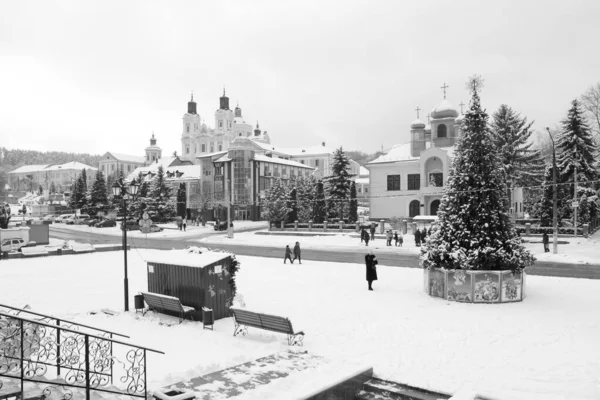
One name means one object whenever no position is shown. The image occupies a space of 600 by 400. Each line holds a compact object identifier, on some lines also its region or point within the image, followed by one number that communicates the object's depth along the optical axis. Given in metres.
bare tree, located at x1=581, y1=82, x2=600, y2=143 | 43.53
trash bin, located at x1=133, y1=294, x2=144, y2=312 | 15.53
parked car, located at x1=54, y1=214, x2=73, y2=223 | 79.38
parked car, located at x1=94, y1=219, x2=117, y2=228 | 66.25
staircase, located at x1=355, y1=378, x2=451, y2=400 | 8.73
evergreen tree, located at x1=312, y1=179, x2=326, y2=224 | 56.97
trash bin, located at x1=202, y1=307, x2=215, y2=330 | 13.43
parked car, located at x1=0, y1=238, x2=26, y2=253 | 34.38
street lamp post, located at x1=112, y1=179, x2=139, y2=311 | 17.50
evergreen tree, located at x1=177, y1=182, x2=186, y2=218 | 82.75
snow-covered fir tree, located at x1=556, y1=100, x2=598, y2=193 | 42.28
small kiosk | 14.41
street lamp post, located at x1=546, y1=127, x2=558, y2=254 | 28.93
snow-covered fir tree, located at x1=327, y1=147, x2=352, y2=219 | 57.88
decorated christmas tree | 16.92
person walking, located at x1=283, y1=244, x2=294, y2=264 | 28.15
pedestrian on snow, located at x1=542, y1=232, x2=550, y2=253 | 31.95
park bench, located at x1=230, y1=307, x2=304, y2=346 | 11.87
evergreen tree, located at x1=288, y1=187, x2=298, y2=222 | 57.91
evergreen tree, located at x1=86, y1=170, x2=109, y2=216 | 82.50
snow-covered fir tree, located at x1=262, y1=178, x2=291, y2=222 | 57.31
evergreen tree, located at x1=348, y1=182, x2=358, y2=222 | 58.10
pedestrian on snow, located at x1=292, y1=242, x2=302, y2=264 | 28.11
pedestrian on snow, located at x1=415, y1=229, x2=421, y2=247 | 38.35
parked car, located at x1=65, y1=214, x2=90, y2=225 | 74.56
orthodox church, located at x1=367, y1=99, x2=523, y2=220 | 54.31
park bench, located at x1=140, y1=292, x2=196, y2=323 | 14.10
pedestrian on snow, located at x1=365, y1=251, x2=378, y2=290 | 19.19
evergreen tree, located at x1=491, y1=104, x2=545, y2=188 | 51.60
